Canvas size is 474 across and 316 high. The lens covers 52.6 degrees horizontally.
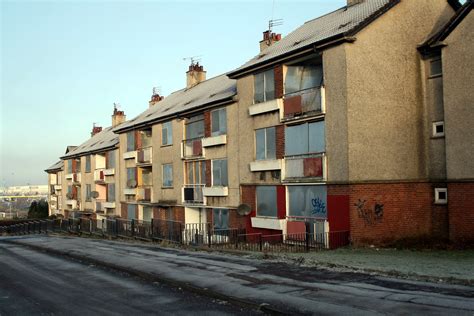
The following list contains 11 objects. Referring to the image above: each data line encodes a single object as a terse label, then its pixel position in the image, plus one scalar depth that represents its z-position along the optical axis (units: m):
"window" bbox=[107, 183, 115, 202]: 43.62
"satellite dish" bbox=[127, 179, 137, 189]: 37.41
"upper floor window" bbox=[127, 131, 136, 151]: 38.34
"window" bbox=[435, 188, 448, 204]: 18.83
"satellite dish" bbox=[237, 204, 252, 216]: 23.53
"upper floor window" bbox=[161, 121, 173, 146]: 32.50
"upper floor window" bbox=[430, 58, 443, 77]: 19.95
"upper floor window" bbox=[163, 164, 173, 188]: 32.47
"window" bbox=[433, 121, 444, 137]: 19.66
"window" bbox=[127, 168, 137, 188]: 37.47
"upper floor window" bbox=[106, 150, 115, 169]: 43.50
